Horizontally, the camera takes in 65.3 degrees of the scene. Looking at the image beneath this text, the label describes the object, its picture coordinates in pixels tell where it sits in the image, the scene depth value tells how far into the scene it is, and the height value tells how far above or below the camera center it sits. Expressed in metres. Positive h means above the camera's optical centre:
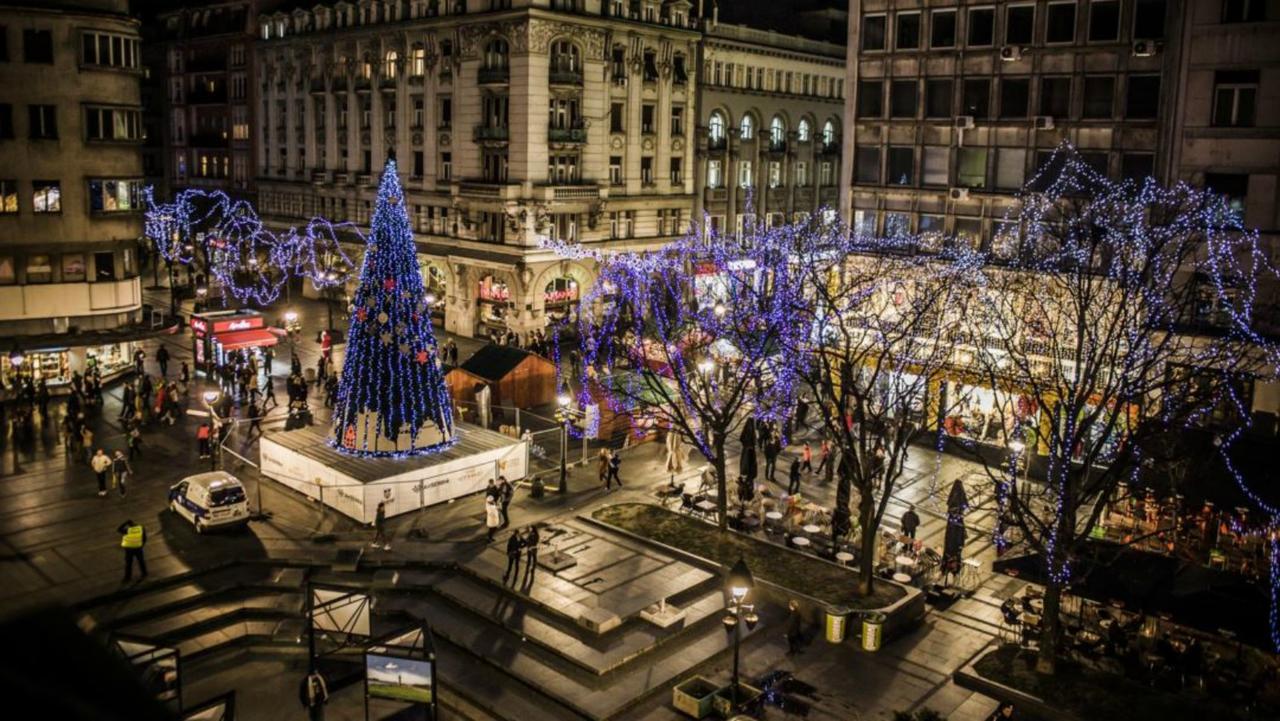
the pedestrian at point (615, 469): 33.97 -8.78
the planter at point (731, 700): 20.64 -10.11
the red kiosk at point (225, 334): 44.72 -5.95
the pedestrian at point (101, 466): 30.42 -8.08
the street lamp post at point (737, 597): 19.41 -7.46
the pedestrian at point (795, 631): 23.44 -9.82
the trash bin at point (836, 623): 24.08 -9.81
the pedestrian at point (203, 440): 34.38 -8.19
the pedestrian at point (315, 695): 19.41 -9.54
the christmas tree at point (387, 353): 32.03 -4.72
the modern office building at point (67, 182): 40.69 +0.67
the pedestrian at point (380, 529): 27.88 -8.98
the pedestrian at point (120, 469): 30.61 -8.21
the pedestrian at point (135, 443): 34.56 -8.34
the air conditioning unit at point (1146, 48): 34.44 +5.86
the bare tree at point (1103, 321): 21.62 -3.09
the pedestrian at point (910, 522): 29.00 -8.87
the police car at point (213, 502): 28.09 -8.47
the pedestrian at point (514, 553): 25.83 -8.87
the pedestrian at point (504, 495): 29.70 -8.55
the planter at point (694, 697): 20.58 -10.03
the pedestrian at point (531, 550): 26.05 -8.85
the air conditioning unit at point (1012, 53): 37.44 +6.07
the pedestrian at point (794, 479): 33.38 -8.86
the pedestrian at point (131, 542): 24.34 -8.29
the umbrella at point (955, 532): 27.41 -8.59
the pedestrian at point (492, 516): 28.73 -8.82
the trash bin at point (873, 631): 23.68 -9.80
